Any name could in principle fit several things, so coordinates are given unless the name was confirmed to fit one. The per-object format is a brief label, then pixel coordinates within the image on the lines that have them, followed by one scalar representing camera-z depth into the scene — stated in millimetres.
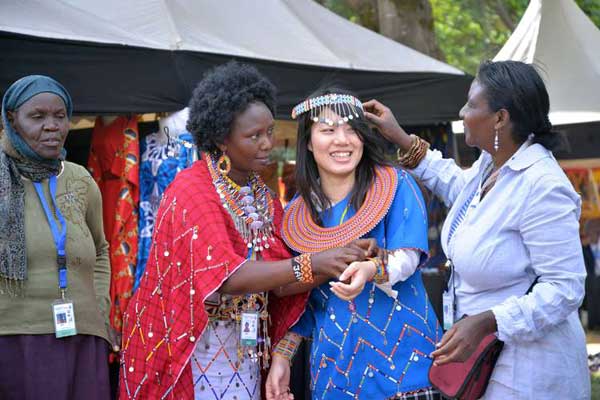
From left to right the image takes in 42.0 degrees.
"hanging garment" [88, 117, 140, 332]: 4844
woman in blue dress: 2871
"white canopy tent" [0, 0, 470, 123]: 4484
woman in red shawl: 2848
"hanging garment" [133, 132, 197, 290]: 4836
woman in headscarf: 3082
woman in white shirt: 2461
